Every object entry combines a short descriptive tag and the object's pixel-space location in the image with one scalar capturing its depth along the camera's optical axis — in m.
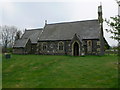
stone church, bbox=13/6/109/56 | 23.65
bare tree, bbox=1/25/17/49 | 46.31
